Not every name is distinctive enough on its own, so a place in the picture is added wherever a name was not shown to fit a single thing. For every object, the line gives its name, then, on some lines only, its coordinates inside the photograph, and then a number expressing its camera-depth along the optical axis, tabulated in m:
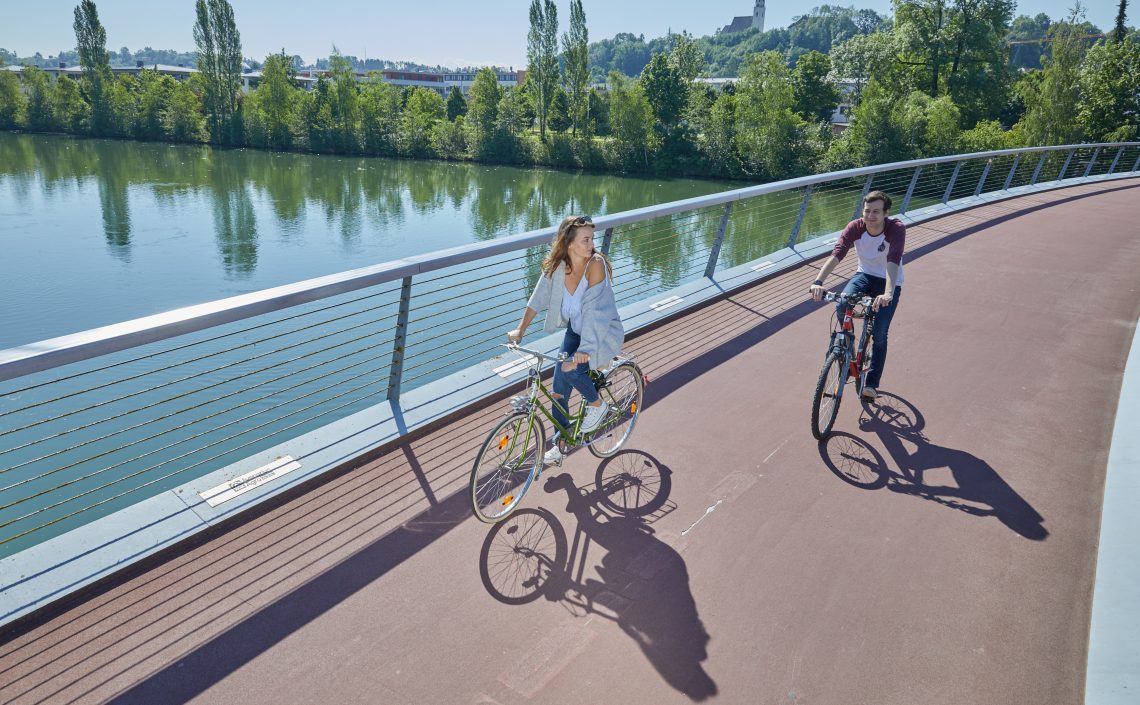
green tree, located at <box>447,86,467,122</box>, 85.88
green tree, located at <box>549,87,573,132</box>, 66.75
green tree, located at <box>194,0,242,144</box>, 73.12
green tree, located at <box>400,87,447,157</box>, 68.62
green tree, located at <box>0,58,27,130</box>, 79.38
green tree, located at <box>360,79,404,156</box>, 69.88
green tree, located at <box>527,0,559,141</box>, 65.81
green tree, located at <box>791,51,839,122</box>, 66.44
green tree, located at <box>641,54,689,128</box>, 65.69
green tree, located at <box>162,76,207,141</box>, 73.94
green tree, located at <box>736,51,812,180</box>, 55.25
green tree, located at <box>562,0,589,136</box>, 65.69
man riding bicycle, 5.09
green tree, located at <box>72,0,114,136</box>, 76.62
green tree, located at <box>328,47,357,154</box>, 70.69
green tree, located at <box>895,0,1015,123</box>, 52.38
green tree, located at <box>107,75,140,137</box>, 76.00
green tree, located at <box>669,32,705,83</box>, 72.83
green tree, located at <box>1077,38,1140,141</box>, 35.94
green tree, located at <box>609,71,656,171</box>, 60.28
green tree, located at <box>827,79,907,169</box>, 50.38
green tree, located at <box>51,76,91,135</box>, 77.56
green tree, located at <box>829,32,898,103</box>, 55.78
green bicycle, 3.80
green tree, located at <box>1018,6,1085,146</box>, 42.22
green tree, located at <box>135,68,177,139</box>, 75.25
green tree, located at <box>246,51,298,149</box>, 72.06
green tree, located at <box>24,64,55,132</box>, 79.06
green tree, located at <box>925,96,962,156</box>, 48.34
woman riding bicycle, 4.05
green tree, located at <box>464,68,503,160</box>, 65.31
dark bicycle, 4.80
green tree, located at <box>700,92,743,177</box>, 57.50
